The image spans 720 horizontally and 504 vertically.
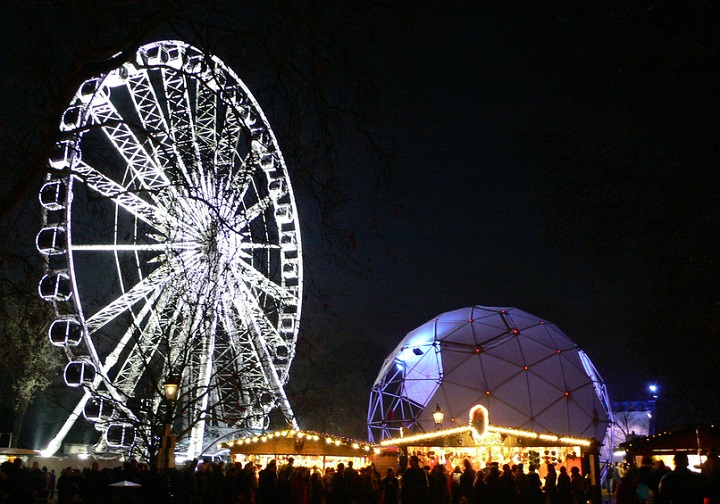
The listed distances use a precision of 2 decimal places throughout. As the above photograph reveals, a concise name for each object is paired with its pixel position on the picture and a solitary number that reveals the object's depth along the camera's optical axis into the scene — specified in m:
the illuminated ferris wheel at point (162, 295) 20.53
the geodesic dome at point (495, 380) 31.53
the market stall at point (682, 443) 19.80
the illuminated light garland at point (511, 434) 21.34
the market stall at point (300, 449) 21.89
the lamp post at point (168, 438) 13.91
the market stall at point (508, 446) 21.31
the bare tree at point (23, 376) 34.90
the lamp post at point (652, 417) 56.39
